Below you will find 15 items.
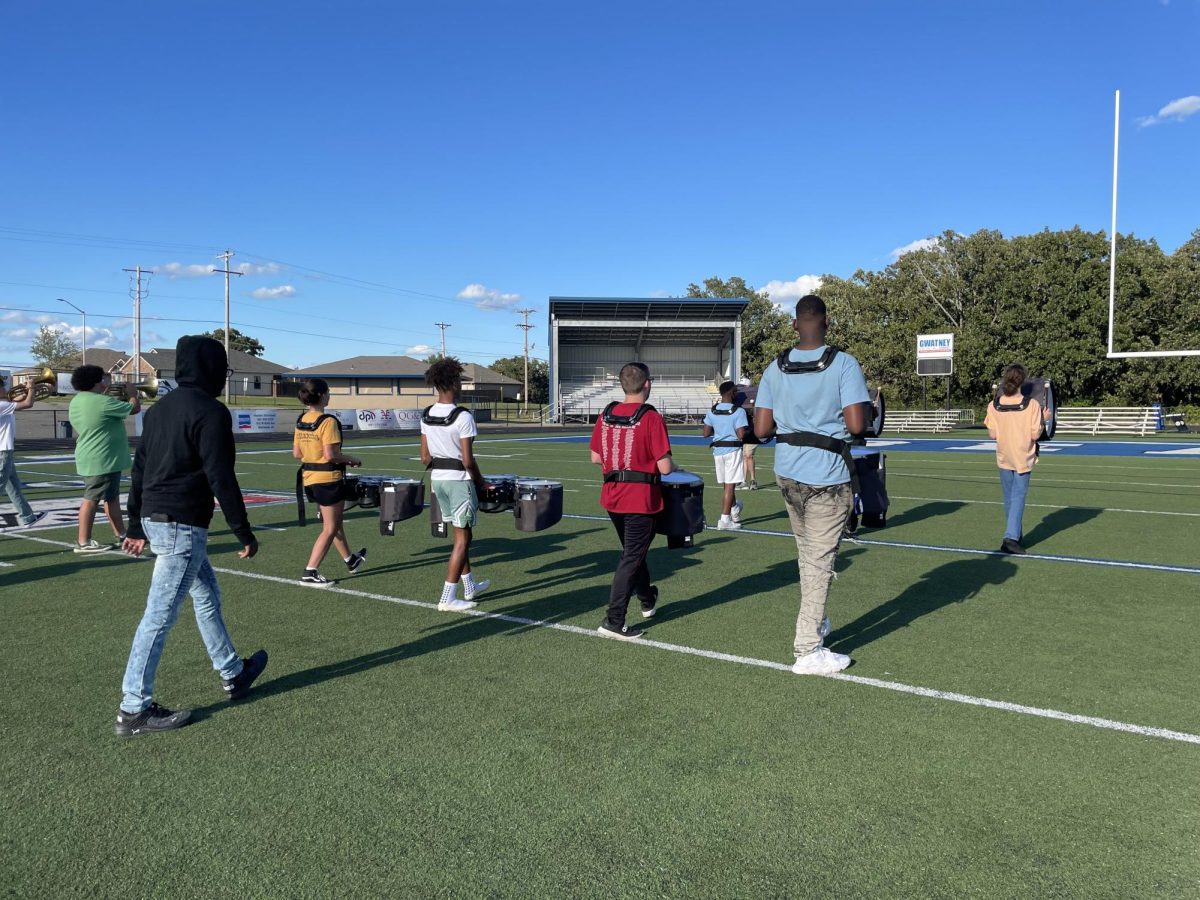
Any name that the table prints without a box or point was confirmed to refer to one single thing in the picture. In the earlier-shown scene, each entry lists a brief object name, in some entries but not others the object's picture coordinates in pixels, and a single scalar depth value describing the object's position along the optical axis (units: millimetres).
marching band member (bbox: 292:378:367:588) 7281
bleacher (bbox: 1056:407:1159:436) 38312
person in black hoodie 4152
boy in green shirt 8906
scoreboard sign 43562
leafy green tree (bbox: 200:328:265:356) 113938
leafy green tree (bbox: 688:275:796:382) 83250
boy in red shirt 5836
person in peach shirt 9031
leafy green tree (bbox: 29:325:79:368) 93312
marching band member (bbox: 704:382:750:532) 10859
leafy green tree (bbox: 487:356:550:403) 102938
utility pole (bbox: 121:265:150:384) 64375
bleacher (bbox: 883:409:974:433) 44406
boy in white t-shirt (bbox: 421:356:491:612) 6457
